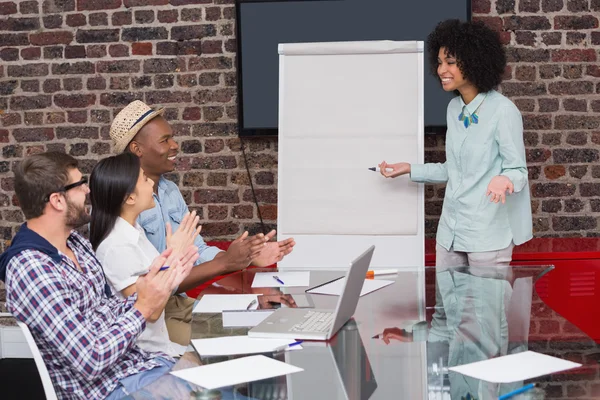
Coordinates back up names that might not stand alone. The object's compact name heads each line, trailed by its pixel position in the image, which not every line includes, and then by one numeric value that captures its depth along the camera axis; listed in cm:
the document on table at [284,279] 275
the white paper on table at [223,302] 239
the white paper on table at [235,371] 168
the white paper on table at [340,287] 262
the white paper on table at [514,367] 166
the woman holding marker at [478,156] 327
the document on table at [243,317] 221
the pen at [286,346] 195
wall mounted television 396
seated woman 237
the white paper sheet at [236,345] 192
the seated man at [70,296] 187
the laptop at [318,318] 203
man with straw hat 300
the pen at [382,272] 293
